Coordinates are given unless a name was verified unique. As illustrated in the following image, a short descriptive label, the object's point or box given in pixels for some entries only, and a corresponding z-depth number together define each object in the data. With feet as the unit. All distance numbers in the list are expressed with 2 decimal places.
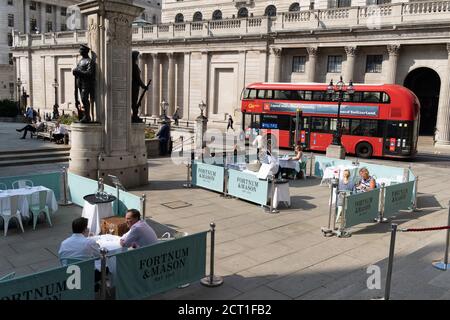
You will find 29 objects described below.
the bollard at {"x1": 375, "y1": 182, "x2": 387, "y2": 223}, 38.09
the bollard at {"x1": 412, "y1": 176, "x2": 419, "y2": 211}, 43.60
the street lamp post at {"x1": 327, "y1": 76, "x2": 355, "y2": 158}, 76.89
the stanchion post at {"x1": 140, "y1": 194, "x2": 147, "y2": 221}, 30.04
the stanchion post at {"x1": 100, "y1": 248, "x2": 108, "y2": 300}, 19.13
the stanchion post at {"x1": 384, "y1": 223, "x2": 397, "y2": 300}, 21.88
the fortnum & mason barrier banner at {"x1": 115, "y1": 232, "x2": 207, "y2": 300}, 20.23
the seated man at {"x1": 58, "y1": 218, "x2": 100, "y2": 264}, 21.43
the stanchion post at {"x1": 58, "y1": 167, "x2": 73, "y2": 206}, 41.01
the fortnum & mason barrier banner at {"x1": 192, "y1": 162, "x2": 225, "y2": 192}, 47.91
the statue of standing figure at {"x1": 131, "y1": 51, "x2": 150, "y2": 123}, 50.85
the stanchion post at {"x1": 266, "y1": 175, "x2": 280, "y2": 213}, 41.47
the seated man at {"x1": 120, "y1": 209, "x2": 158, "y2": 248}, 23.35
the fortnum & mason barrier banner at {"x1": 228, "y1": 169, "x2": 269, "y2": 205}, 42.27
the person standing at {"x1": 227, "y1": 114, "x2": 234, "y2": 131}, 126.78
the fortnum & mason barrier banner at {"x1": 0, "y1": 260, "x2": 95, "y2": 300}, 16.40
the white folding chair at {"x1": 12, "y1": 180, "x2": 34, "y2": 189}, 37.37
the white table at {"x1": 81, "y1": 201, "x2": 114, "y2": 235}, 32.60
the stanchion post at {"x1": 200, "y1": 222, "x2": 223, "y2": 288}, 24.25
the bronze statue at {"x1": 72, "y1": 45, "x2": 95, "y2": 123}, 45.98
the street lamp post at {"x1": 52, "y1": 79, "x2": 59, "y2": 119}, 138.49
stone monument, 46.57
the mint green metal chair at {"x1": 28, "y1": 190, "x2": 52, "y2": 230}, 34.12
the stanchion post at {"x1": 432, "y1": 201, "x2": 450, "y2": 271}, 26.40
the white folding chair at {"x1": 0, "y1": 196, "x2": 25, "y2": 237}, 32.50
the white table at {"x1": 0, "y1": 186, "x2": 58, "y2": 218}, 32.71
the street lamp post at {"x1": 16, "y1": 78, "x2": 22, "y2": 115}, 169.54
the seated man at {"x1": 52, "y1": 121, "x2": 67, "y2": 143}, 81.10
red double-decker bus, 80.94
